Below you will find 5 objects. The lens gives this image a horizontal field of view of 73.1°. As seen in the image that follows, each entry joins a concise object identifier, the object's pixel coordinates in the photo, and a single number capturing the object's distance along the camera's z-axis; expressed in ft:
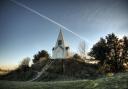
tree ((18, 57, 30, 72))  71.26
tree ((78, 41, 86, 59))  89.39
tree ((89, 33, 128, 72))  68.76
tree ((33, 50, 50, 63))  97.41
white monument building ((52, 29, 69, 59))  83.18
